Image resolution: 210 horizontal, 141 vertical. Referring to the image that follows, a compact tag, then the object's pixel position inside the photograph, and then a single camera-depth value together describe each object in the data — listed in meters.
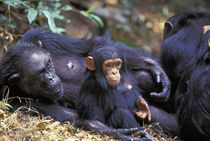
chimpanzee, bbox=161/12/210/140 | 8.48
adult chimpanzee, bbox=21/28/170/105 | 10.81
